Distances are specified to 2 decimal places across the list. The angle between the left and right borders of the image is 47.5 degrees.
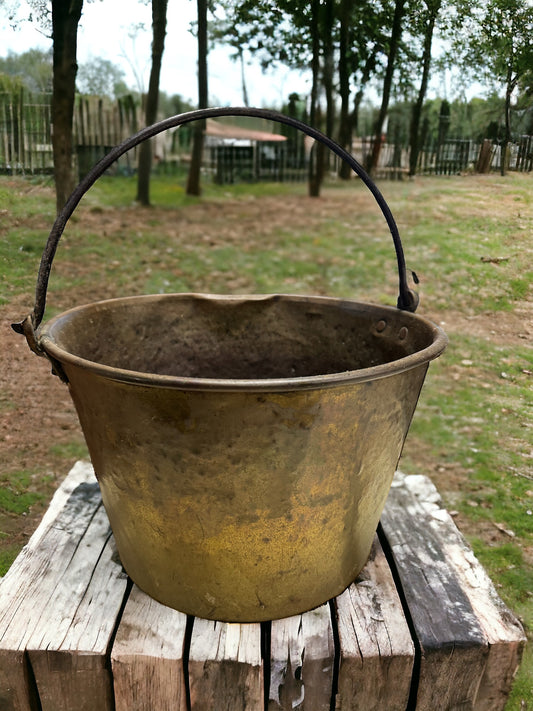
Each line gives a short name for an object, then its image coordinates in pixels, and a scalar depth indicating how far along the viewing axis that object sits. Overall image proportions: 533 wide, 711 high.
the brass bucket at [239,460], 0.43
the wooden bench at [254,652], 0.50
